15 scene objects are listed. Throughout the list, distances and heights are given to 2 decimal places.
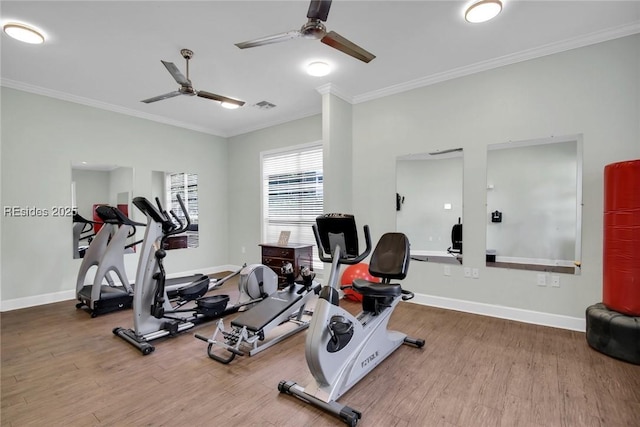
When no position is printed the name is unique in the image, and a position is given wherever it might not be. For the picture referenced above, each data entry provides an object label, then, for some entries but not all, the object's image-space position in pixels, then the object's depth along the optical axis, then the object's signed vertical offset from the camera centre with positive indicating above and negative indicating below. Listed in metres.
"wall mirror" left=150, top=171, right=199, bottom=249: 5.48 +0.31
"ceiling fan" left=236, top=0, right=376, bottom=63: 2.01 +1.34
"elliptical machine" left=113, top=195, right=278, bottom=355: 2.88 -0.93
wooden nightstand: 4.80 -0.76
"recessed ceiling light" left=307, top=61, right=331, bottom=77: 3.57 +1.75
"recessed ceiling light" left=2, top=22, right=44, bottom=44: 2.77 +1.73
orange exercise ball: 4.07 -0.90
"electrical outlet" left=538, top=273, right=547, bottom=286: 3.27 -0.77
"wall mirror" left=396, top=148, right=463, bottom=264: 3.84 +0.09
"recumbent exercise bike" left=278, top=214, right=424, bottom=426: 1.92 -0.83
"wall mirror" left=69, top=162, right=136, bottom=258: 4.45 +0.26
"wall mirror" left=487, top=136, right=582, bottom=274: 3.16 +0.06
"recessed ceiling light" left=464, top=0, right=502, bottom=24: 2.50 +1.74
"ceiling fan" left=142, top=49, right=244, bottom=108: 3.00 +1.36
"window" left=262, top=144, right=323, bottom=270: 5.26 +0.33
